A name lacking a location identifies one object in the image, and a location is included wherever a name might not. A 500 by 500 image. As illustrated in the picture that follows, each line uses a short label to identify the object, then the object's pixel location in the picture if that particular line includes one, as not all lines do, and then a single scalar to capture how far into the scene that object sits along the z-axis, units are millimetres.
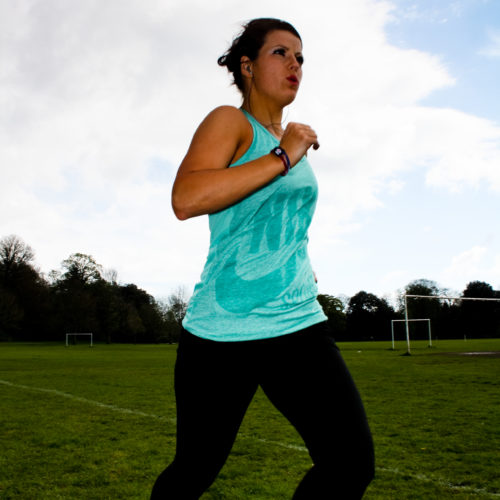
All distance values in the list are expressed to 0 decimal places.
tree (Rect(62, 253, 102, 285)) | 75500
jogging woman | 1879
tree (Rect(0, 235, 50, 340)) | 62406
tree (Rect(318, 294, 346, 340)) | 93562
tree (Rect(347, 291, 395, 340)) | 93062
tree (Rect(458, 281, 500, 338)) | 76625
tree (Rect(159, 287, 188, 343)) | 79438
